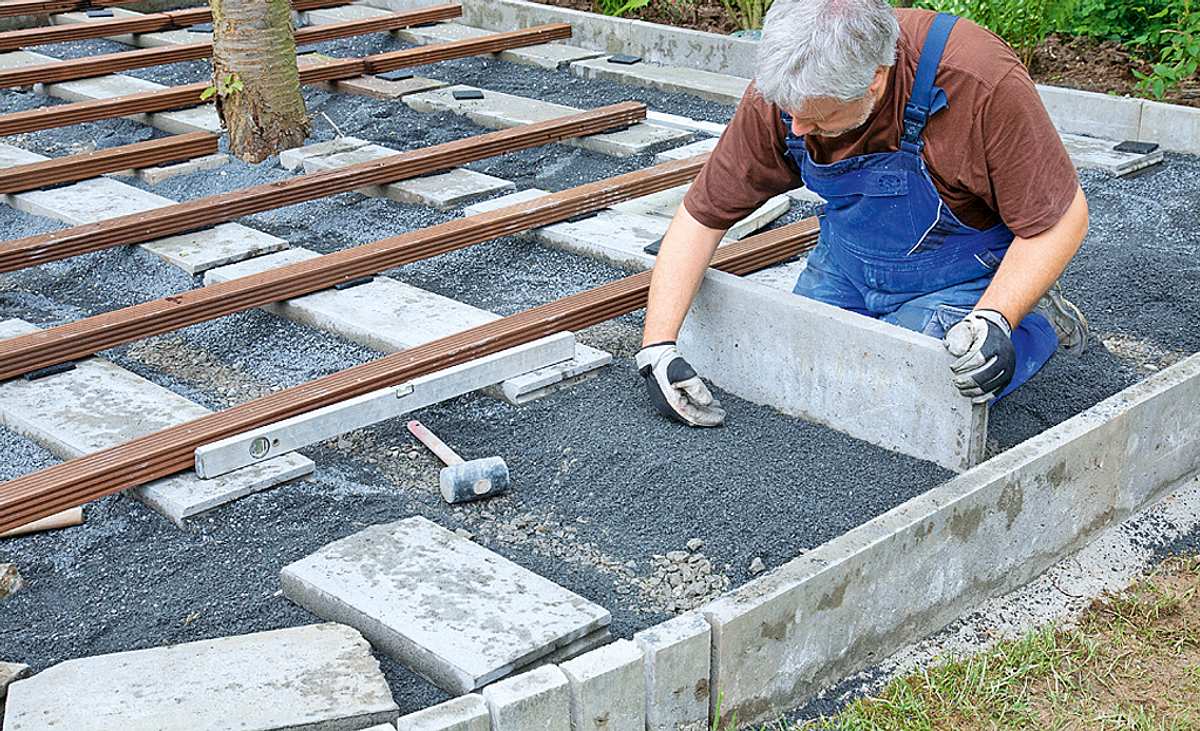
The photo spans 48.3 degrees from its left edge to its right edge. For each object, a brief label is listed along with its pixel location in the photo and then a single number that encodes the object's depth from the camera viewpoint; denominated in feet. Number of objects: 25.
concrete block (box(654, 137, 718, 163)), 20.99
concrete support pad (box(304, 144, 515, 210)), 19.19
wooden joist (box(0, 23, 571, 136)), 21.80
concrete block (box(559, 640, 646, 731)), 8.28
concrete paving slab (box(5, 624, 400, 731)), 8.28
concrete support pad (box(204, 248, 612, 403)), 13.78
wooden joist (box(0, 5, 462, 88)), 24.72
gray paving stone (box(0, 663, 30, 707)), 8.98
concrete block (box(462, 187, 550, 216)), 18.58
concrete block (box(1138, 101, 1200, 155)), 20.67
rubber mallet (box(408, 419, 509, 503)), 11.53
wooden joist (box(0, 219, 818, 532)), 11.18
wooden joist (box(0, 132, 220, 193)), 19.43
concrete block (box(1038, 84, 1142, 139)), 21.31
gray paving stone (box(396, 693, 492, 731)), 7.87
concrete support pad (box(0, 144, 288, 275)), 17.15
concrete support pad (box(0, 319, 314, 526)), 11.64
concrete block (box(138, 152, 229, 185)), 20.45
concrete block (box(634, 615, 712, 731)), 8.50
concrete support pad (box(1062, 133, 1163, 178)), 19.94
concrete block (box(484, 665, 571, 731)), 8.03
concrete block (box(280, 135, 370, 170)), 20.82
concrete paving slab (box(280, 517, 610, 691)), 9.05
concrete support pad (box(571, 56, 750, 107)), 24.20
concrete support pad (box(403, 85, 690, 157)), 21.50
